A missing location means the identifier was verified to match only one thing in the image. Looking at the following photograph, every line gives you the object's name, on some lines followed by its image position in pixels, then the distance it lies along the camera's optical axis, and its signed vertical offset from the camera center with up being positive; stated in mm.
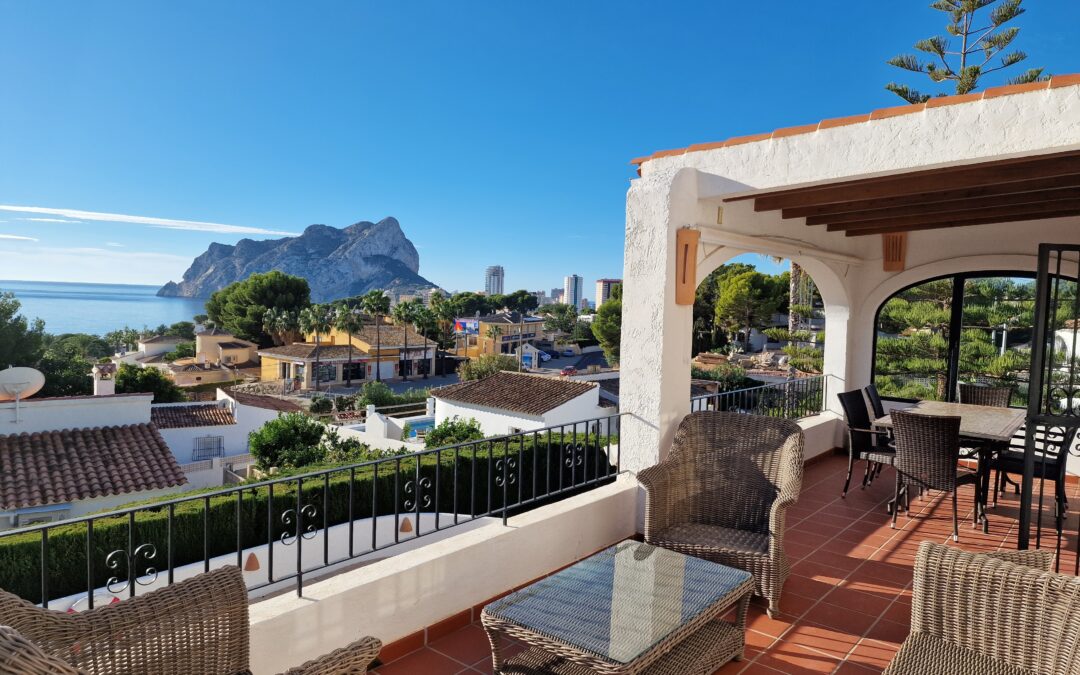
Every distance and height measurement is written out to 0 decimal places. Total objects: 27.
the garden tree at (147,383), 32500 -4245
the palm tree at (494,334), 62188 -1920
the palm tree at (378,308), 50406 +249
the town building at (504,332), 62438 -1827
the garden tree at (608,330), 48906 -914
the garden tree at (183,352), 60094 -4550
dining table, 4500 -734
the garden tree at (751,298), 33125 +1310
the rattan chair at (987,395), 6180 -643
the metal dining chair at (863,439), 5203 -978
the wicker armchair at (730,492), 3189 -963
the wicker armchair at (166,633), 1515 -875
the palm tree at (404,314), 52469 -171
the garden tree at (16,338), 33000 -2057
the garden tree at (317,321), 49281 -969
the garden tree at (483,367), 43844 -3774
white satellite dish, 9719 -1278
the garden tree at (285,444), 17781 -4005
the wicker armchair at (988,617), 1899 -920
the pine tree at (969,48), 13992 +6598
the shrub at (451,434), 18922 -3681
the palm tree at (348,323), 50031 -1011
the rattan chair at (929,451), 4355 -875
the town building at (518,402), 21578 -3120
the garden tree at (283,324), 52500 -1323
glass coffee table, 2074 -1066
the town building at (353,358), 48031 -3867
